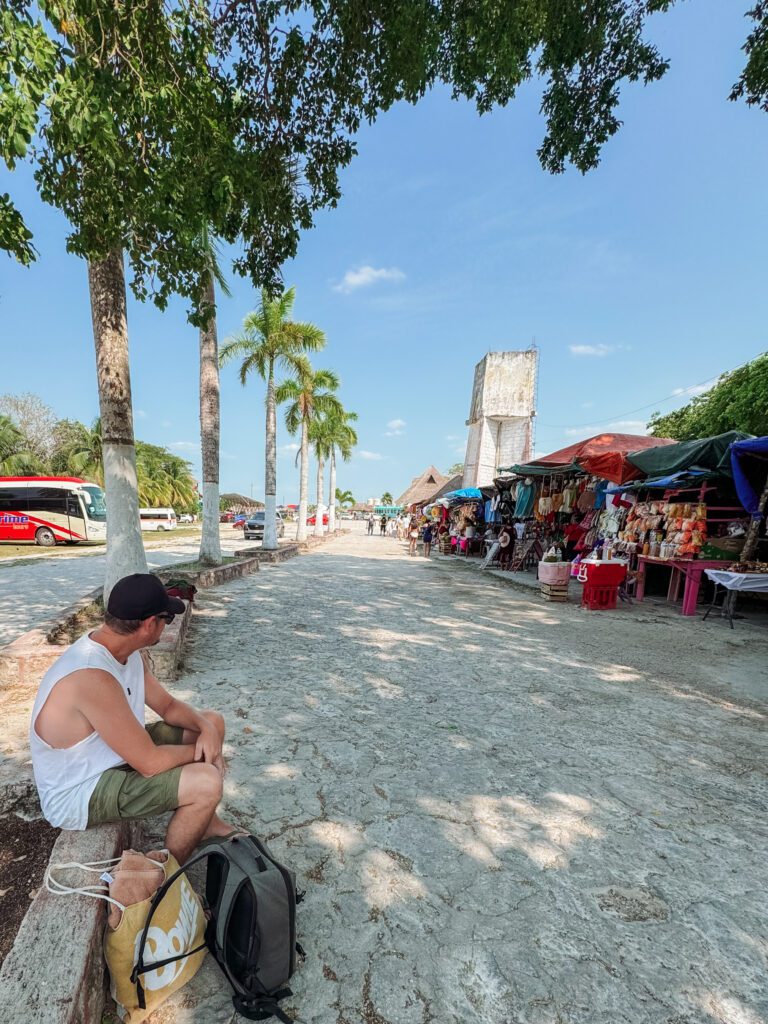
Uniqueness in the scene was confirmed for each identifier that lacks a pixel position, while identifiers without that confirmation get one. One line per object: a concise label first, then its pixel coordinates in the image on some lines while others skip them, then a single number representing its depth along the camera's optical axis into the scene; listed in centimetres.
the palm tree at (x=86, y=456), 4022
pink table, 838
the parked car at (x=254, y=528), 3142
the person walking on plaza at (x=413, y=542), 2128
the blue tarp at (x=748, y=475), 757
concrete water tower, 3844
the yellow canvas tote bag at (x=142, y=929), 167
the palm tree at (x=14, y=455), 3669
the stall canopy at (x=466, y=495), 1842
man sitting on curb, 204
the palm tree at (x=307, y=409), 2275
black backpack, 170
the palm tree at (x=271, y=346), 1641
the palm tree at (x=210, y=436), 1126
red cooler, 899
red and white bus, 2252
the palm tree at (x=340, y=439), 3158
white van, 4241
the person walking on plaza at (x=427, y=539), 2066
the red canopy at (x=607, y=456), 995
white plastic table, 697
